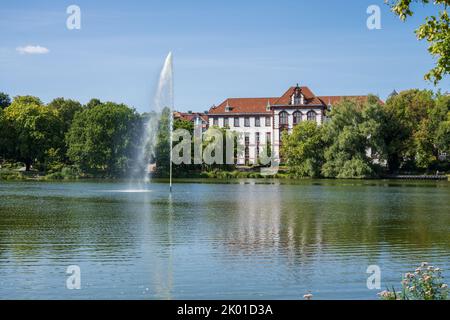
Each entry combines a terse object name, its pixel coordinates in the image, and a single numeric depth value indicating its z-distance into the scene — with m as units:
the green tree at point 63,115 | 78.94
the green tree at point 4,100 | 113.13
